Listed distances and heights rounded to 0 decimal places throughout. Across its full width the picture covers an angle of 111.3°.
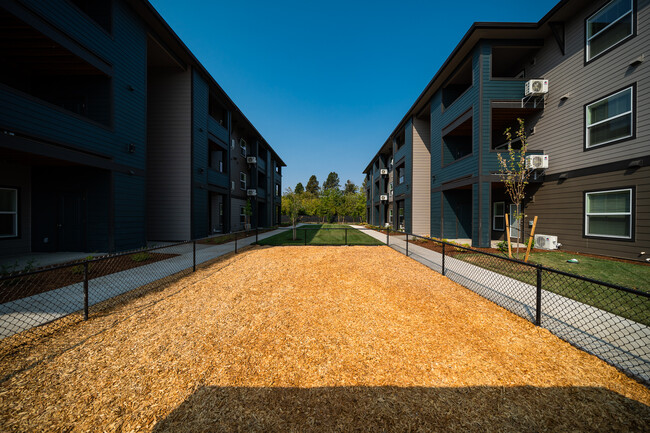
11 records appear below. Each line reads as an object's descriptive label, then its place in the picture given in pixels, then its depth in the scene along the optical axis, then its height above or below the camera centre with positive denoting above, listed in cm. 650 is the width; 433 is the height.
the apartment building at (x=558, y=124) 753 +411
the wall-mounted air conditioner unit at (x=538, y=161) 991 +244
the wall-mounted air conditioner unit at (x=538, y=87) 998 +580
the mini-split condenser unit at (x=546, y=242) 972 -118
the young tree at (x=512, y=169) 941 +213
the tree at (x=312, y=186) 8475 +1100
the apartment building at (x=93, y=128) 673 +318
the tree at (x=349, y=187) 8719 +1095
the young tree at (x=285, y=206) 4341 +175
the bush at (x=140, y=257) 816 -164
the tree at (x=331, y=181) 8981 +1359
